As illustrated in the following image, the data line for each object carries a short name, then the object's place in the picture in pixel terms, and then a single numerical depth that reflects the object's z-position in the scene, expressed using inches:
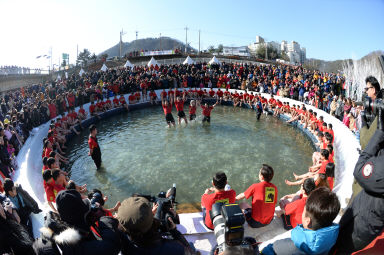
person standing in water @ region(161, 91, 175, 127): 462.6
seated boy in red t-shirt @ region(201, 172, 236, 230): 140.4
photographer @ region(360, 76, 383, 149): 117.3
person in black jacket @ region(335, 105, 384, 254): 77.4
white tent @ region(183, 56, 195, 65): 1054.9
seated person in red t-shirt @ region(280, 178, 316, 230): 136.9
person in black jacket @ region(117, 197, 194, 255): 76.1
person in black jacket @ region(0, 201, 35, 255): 111.3
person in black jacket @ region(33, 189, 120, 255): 82.0
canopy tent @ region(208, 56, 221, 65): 1009.8
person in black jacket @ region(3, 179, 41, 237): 154.7
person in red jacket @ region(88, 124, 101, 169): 299.6
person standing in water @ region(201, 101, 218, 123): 491.7
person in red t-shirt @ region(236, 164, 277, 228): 145.2
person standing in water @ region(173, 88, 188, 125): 484.4
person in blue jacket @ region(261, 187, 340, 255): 77.1
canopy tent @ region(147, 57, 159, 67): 1003.9
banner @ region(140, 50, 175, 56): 1676.8
